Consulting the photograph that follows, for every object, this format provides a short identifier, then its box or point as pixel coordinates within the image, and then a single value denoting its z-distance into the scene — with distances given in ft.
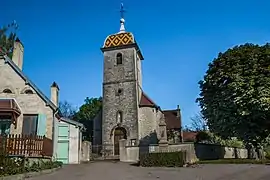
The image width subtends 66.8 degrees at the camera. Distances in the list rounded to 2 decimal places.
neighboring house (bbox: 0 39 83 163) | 43.78
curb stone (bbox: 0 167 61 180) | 25.24
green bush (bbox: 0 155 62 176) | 27.35
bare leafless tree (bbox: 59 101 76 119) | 148.64
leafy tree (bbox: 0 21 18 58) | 84.06
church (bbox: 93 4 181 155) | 78.26
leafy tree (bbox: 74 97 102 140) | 116.54
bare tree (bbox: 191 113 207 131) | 112.53
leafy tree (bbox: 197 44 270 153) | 51.69
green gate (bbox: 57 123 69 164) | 52.66
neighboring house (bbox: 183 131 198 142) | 116.87
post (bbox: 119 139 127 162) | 59.38
